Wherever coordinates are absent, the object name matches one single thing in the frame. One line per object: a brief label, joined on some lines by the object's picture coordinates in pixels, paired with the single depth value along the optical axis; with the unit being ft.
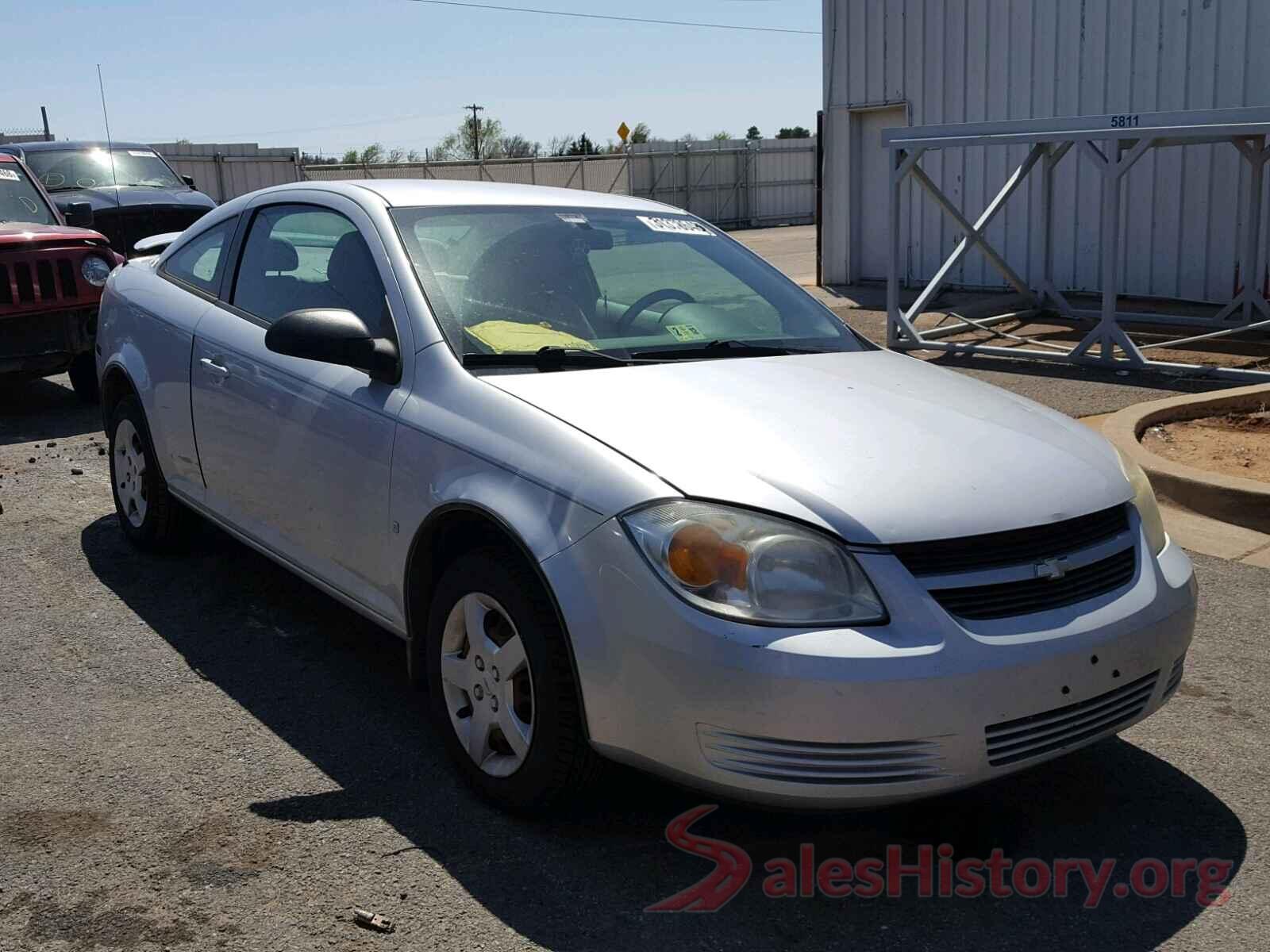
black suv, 47.88
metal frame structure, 32.71
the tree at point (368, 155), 210.96
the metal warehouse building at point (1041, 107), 42.91
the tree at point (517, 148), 217.36
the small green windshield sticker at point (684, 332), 13.99
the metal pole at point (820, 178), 57.26
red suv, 30.89
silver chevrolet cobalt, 9.85
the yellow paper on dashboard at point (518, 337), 13.07
